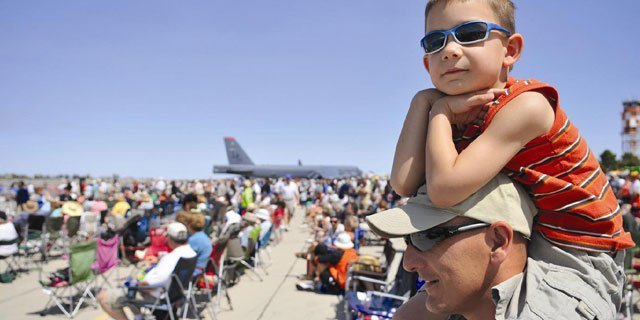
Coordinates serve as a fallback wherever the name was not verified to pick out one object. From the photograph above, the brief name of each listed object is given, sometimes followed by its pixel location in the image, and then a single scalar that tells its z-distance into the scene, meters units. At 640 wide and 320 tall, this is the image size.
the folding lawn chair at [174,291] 4.82
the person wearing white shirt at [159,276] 4.66
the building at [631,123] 89.56
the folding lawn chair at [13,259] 7.53
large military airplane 62.72
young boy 1.02
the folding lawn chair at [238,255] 7.15
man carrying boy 1.04
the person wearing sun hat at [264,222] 9.44
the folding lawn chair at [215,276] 6.42
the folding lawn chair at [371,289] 4.59
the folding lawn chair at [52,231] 9.12
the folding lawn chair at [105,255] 6.43
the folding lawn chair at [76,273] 5.94
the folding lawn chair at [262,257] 8.84
